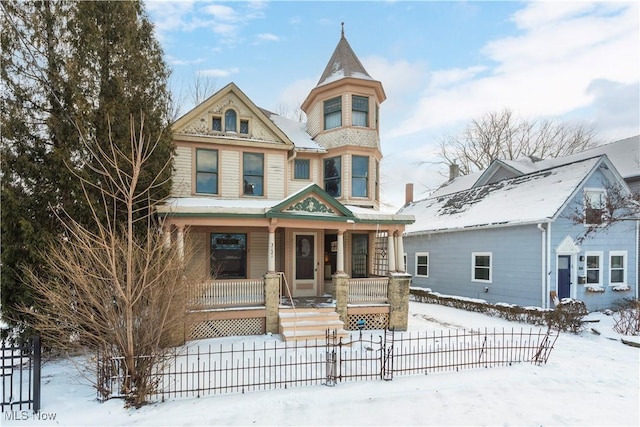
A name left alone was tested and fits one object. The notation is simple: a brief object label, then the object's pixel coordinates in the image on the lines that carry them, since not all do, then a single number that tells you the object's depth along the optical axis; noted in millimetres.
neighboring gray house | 13195
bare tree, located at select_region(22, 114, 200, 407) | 5961
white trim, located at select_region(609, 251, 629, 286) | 14016
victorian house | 10148
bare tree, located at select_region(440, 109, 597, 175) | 33656
